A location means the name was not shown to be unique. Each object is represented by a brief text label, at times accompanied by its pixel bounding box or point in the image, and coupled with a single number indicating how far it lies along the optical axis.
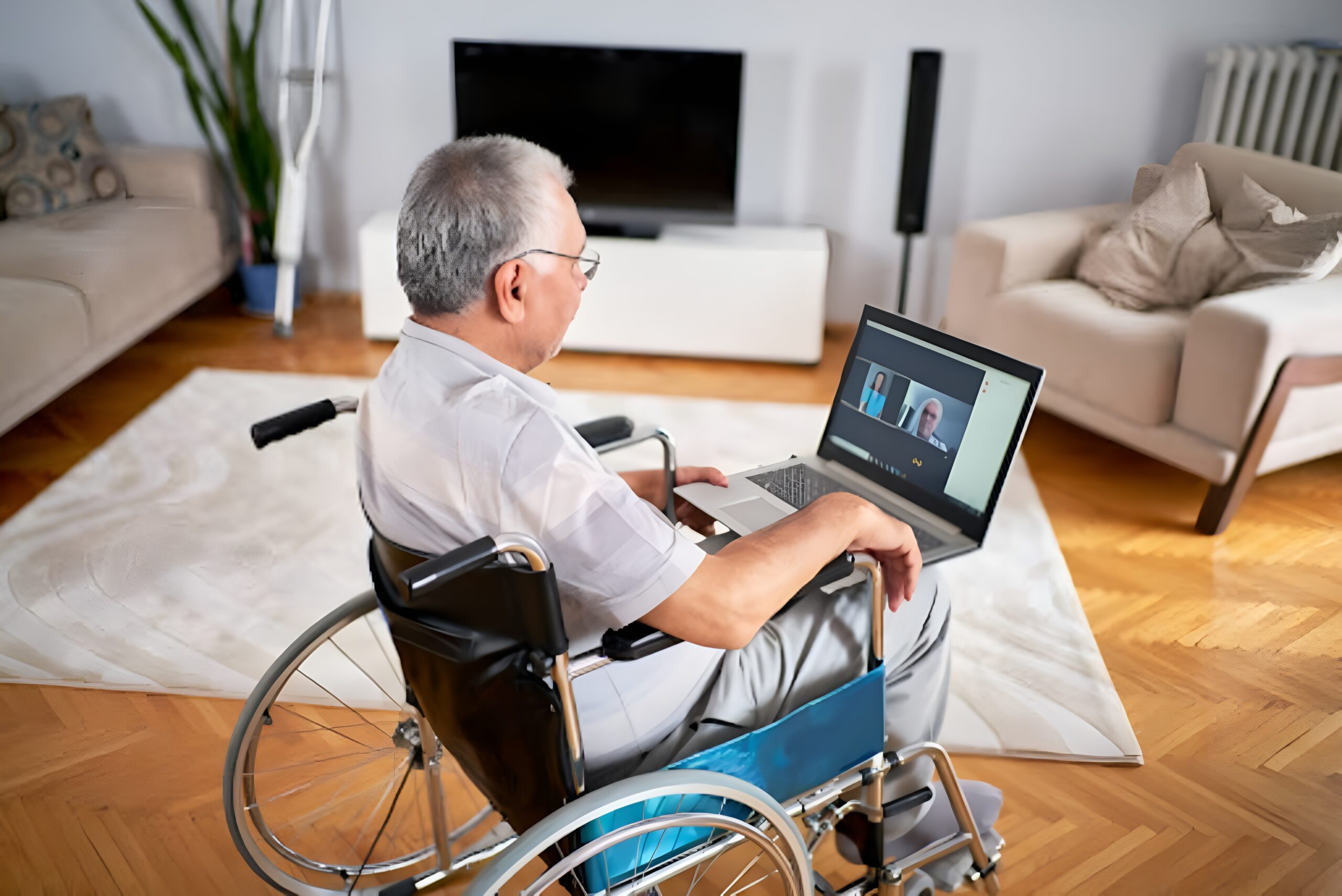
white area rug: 1.99
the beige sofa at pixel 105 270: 2.80
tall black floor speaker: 3.45
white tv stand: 3.57
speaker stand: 3.67
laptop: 1.49
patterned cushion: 3.42
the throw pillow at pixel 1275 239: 2.09
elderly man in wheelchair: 1.03
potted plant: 3.74
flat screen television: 3.56
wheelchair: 1.00
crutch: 3.74
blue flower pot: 3.91
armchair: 2.36
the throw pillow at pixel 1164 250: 2.19
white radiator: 2.22
